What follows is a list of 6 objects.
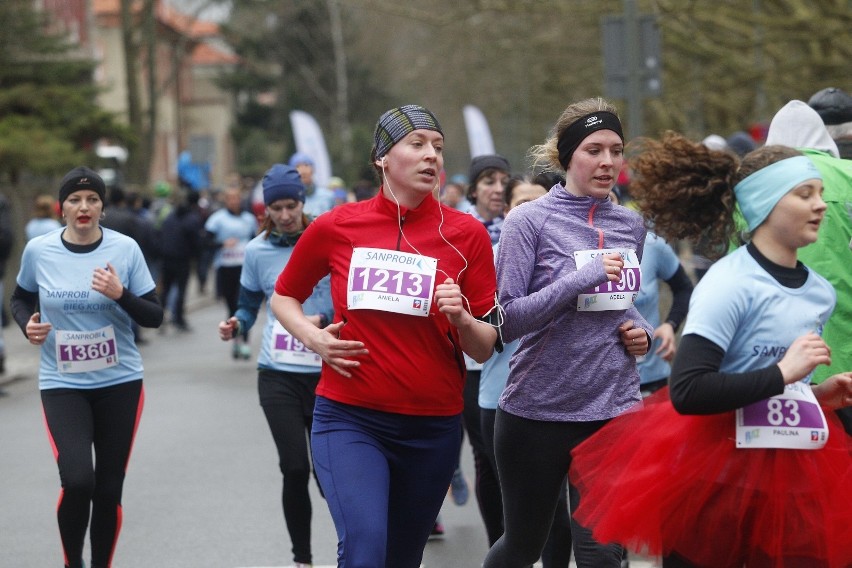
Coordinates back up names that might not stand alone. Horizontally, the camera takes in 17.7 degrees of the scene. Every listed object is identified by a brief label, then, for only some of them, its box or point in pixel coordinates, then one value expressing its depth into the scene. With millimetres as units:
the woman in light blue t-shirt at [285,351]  12447
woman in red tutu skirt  7215
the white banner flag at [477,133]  52763
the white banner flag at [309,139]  47454
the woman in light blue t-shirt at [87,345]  11579
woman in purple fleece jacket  9231
